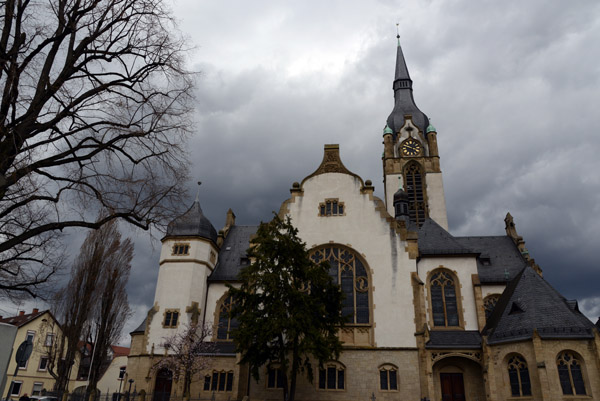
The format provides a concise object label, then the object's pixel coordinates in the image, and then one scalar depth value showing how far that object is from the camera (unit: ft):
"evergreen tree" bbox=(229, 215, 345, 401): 66.85
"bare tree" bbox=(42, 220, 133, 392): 87.61
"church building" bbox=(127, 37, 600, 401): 72.28
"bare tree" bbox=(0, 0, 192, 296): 28.89
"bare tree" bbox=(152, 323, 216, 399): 85.46
